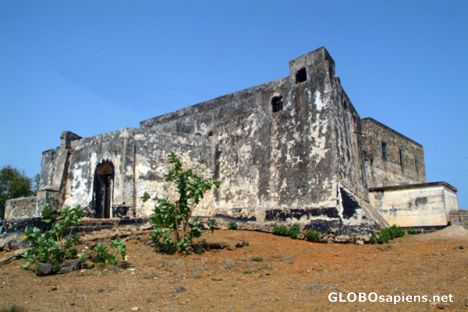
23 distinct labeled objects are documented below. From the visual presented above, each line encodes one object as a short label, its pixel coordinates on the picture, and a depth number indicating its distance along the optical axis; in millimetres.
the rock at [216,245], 9428
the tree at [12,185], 23781
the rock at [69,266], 7281
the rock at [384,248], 9953
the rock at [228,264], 7723
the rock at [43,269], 7122
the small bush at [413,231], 14061
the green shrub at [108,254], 7613
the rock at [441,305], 4910
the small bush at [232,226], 12664
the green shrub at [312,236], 11133
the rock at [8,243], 10406
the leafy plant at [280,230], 11630
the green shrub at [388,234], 11118
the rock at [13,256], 8522
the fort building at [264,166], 12281
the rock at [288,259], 8295
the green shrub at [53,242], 7434
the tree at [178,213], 8838
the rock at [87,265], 7561
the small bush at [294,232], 11445
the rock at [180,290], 6002
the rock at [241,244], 9609
